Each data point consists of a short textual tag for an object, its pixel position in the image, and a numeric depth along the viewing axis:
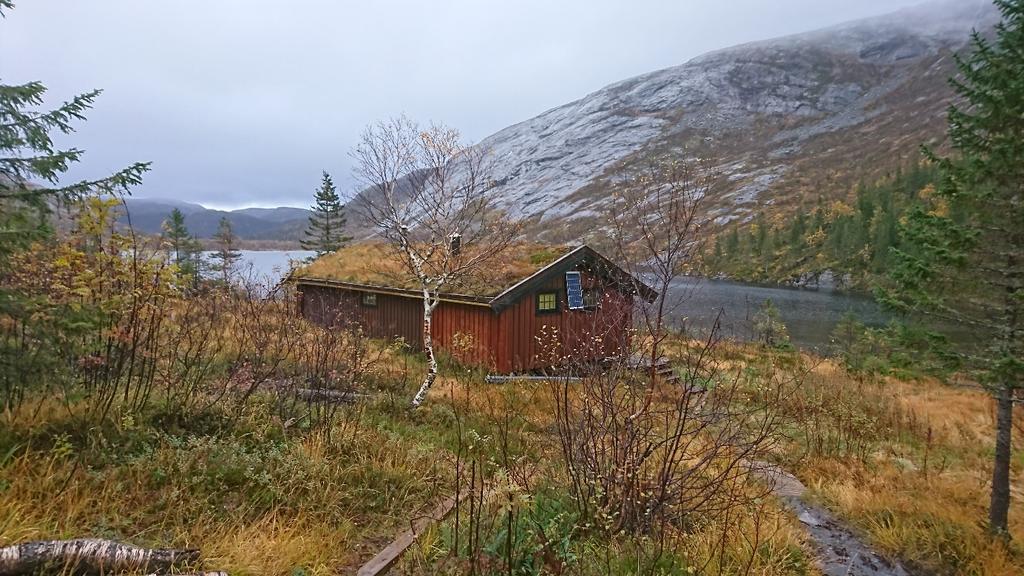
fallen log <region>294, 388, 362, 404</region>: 6.04
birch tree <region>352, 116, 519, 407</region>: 9.68
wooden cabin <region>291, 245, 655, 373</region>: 12.98
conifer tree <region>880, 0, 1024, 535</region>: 4.67
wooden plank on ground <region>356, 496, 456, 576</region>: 3.41
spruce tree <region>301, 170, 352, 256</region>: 37.34
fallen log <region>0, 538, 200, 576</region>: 2.42
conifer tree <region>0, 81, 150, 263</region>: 3.96
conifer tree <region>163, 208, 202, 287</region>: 38.09
